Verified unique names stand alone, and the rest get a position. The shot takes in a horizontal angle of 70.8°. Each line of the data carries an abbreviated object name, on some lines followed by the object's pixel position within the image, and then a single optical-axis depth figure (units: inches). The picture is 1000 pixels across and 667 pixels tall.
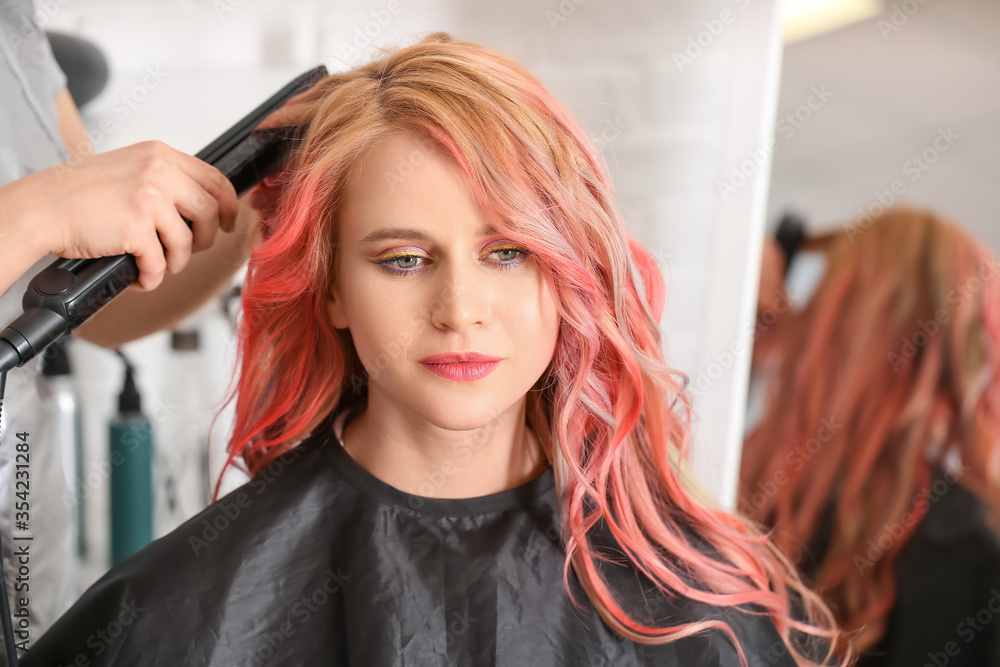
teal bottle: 51.5
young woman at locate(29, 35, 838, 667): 31.9
